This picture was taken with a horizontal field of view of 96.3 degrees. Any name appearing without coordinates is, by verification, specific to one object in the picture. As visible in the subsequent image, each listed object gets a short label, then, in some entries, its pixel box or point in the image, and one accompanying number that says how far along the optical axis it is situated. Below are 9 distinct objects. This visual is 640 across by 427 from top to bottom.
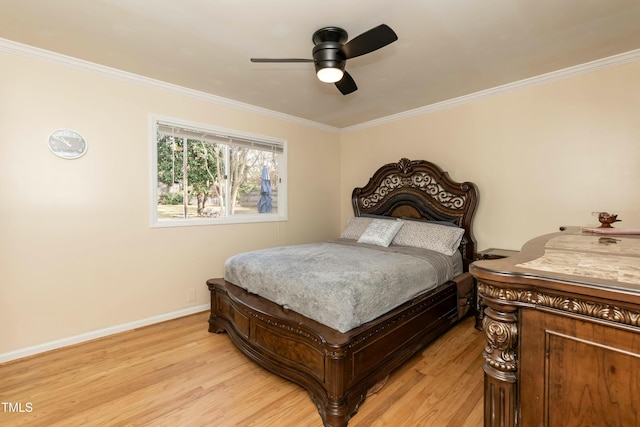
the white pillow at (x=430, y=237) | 3.11
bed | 1.70
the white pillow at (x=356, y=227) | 3.79
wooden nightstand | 2.77
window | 3.12
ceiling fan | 1.81
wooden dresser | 0.77
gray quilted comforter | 1.80
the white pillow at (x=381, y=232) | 3.32
